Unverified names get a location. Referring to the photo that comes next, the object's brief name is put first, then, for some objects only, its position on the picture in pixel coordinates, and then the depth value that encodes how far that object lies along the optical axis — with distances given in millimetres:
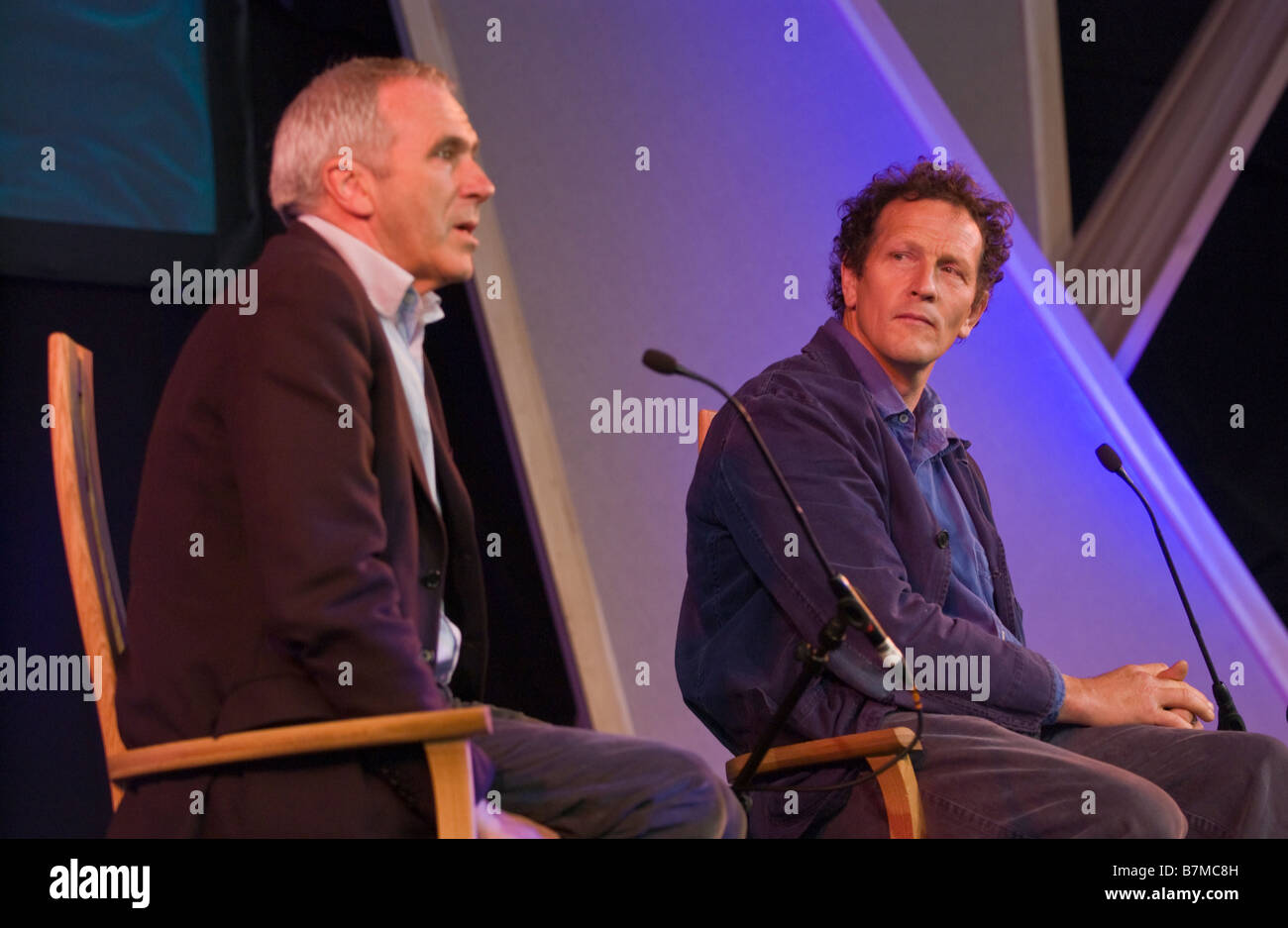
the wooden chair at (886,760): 6667
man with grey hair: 6424
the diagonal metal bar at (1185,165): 7860
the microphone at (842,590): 6574
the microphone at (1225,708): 6990
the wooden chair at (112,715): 6359
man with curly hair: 6709
